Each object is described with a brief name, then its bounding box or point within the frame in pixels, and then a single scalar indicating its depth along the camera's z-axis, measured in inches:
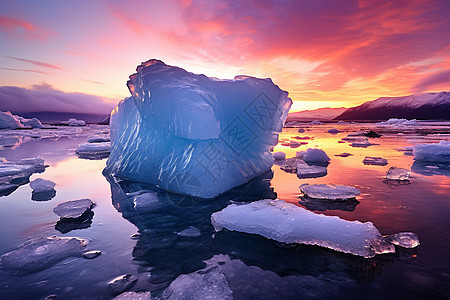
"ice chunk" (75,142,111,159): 330.9
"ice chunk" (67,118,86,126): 1781.5
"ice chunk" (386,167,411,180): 169.6
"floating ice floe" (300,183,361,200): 125.0
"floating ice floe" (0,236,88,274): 69.4
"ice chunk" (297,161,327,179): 191.8
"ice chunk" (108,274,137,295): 59.5
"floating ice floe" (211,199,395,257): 73.4
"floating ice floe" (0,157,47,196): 164.2
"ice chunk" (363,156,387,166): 229.1
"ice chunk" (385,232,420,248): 76.7
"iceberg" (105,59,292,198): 157.6
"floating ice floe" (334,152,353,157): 297.3
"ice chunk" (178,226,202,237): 90.6
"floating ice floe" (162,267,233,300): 55.0
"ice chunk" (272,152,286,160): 294.4
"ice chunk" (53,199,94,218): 107.7
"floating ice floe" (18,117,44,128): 1315.2
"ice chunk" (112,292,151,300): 55.4
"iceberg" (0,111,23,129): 1056.8
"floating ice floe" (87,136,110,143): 506.9
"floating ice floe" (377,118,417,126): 1285.7
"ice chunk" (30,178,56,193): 151.9
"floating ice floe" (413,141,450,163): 242.8
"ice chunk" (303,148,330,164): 258.8
